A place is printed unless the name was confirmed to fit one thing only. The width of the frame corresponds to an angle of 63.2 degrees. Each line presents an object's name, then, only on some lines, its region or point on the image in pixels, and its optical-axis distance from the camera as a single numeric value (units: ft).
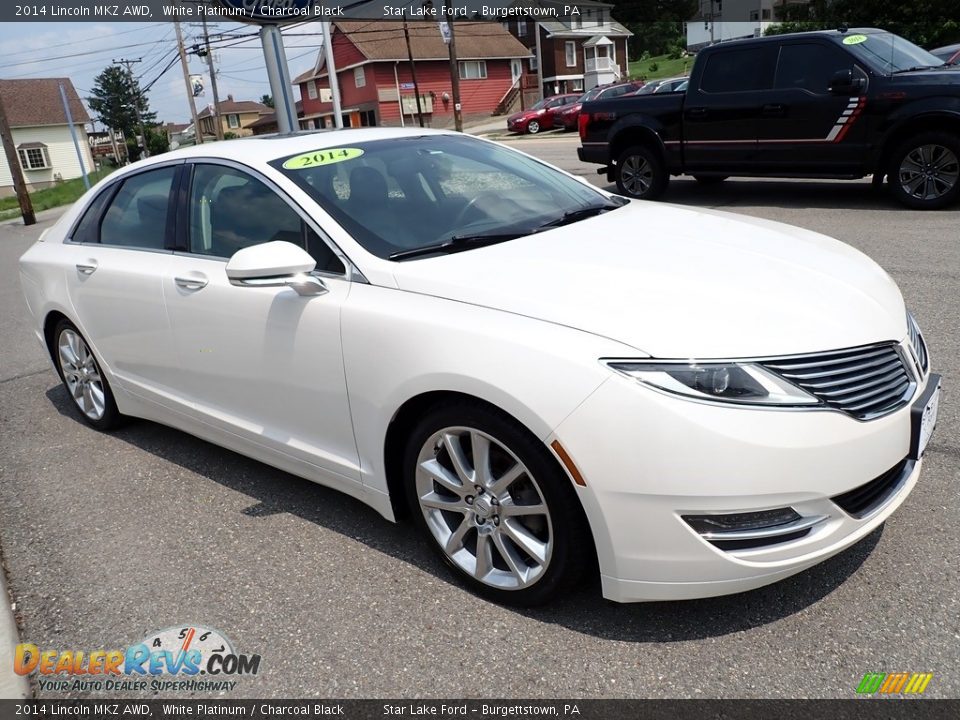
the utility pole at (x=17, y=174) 70.82
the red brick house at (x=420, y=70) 165.27
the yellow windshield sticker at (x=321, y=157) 11.11
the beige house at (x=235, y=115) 347.26
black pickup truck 27.68
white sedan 7.39
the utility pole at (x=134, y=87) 284.20
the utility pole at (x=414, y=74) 147.19
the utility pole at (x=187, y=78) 151.02
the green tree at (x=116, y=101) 335.47
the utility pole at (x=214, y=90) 156.79
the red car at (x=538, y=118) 102.47
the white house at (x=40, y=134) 185.68
